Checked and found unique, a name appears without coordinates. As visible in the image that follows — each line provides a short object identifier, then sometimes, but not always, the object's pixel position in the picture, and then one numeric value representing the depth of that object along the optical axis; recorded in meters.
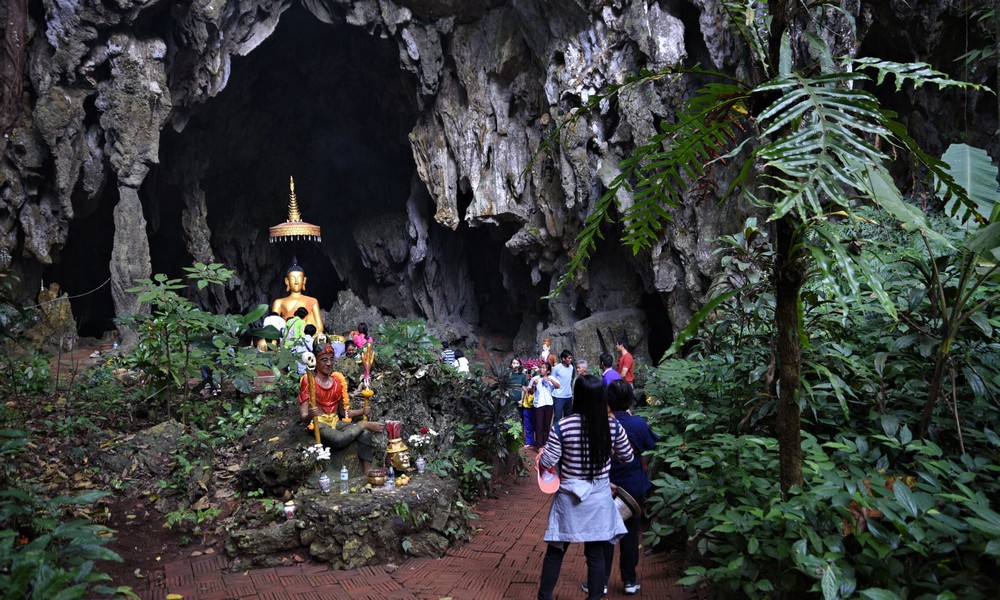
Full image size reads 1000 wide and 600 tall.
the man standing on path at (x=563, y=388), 7.03
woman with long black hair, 2.93
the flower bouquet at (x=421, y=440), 5.10
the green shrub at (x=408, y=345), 6.24
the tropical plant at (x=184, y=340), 5.38
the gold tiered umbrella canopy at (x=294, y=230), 13.62
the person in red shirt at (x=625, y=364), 7.43
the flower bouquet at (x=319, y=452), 4.46
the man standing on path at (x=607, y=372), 5.29
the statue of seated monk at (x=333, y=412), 4.71
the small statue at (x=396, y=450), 4.68
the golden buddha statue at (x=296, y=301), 11.81
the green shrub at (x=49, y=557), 1.93
